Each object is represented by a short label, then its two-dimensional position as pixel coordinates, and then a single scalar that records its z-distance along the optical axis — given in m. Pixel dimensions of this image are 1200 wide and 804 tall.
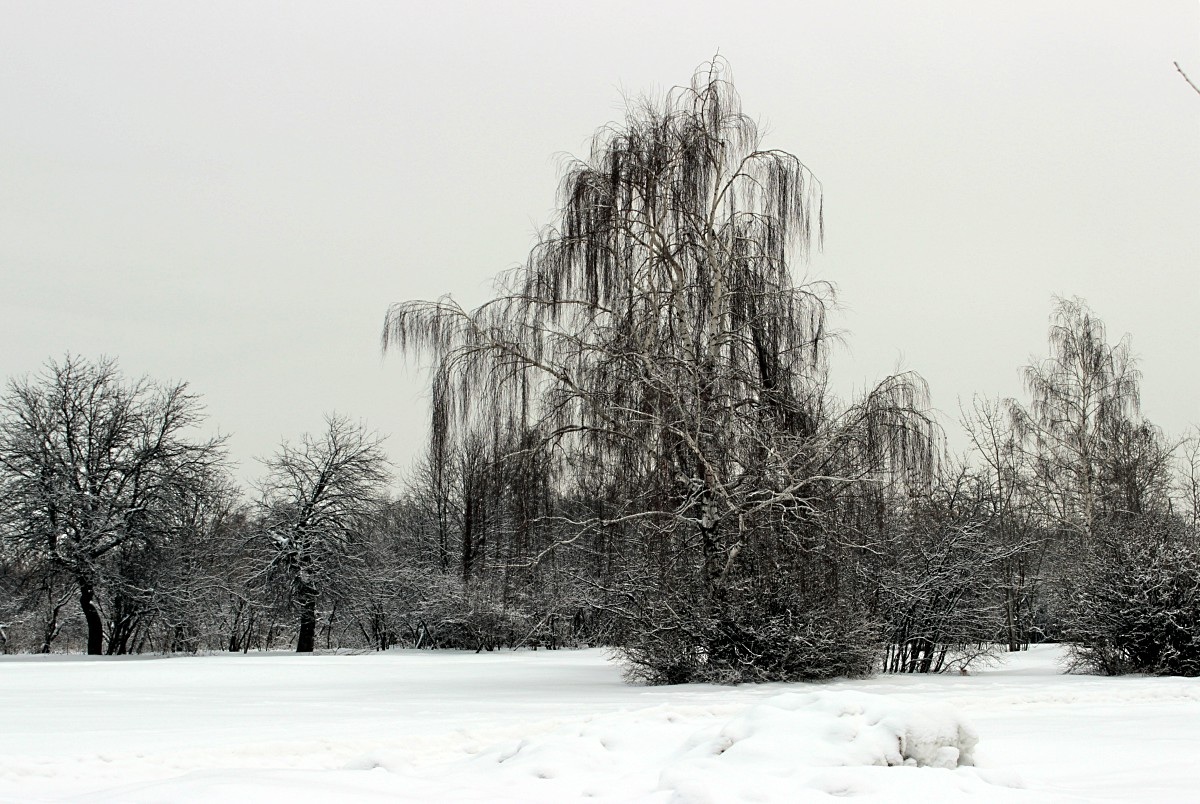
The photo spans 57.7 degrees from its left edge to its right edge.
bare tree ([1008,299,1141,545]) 33.00
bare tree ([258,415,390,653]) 34.91
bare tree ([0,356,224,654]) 31.38
